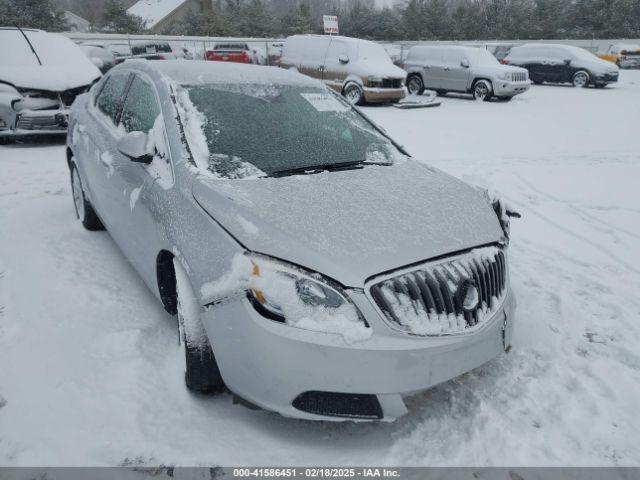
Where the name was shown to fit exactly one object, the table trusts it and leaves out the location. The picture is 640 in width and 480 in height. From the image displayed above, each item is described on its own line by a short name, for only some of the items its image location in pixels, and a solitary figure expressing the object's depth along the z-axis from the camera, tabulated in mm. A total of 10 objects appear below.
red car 23703
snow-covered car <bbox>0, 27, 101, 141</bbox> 7670
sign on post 22016
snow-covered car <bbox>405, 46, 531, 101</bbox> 15703
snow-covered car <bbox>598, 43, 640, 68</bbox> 28750
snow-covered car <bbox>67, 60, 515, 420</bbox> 2020
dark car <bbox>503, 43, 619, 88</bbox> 19484
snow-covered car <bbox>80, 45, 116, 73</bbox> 18000
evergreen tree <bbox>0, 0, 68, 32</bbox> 29406
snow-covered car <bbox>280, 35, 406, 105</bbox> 13984
